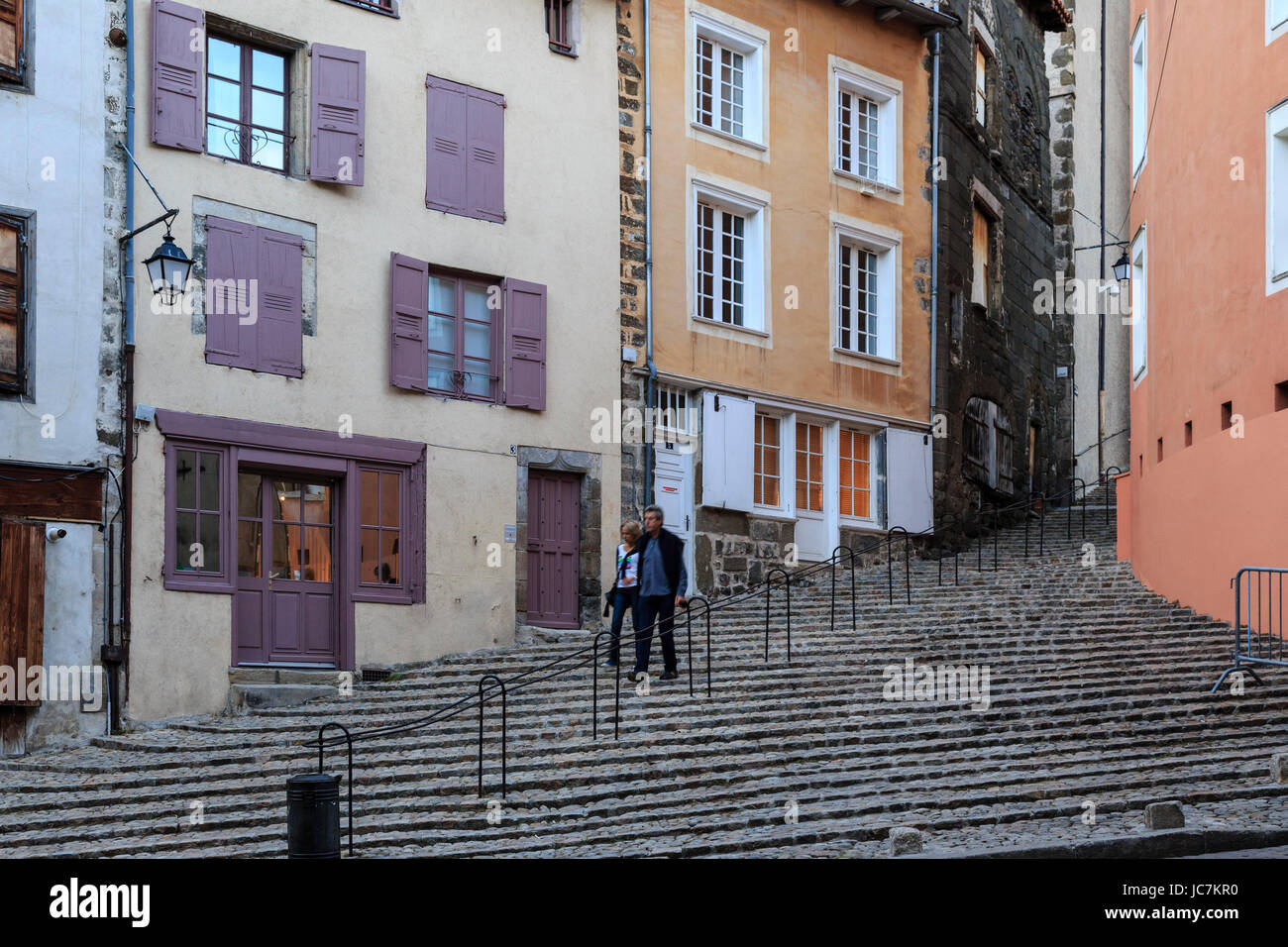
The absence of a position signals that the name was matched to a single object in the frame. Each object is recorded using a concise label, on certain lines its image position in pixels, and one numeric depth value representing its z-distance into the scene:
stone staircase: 11.58
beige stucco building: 16.95
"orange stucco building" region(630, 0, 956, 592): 21.61
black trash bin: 10.11
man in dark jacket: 15.43
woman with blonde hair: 16.09
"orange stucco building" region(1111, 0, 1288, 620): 17.14
